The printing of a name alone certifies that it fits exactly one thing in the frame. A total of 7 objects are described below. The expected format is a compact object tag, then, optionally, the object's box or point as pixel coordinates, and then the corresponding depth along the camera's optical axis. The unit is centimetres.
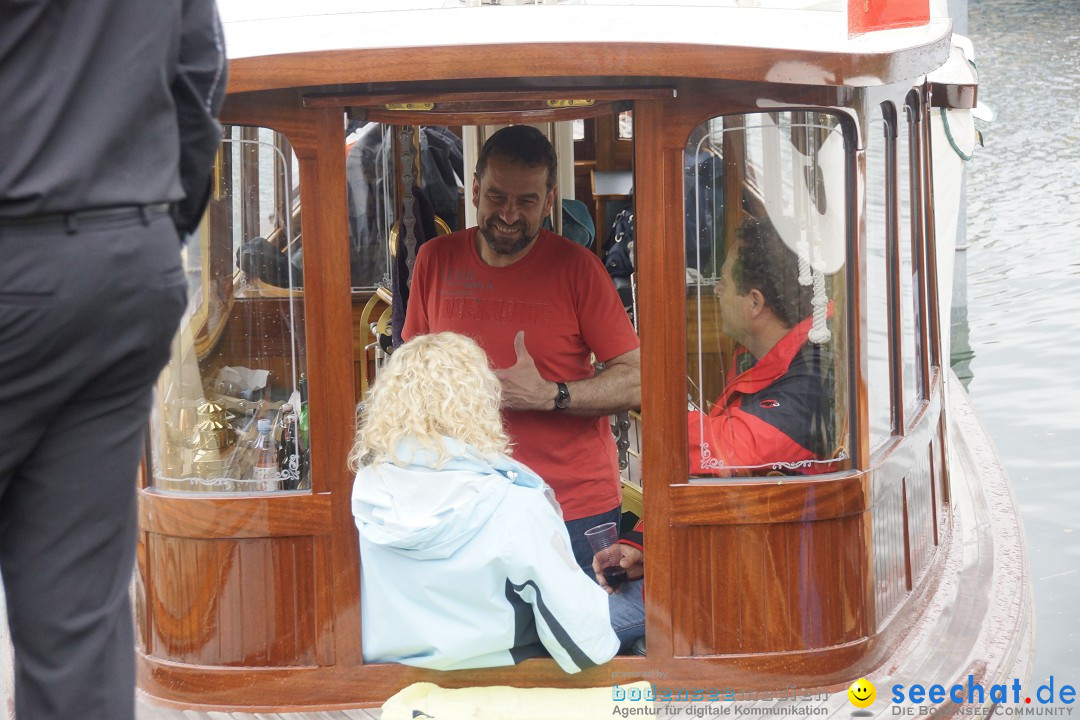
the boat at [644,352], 532
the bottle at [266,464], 583
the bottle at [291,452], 581
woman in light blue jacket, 536
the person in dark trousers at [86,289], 283
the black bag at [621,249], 1008
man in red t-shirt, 692
